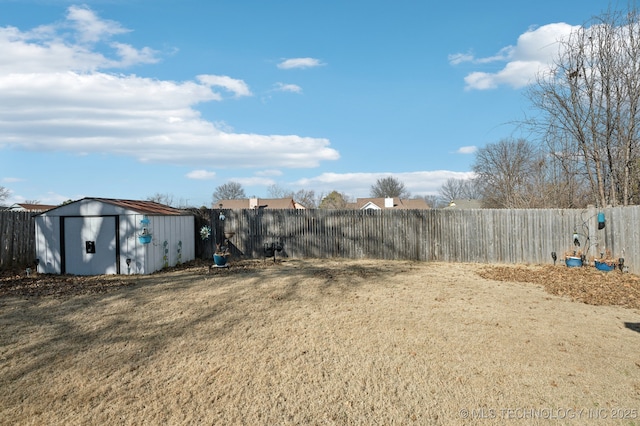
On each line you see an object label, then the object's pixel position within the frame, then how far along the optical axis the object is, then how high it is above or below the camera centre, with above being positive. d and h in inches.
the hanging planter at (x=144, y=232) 384.5 -13.5
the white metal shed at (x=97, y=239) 392.8 -19.7
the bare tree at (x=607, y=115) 422.6 +115.4
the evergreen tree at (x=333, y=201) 1776.6 +68.7
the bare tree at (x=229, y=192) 2232.2 +153.5
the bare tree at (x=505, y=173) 962.1 +114.4
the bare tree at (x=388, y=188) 2216.9 +152.8
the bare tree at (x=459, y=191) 1981.4 +115.2
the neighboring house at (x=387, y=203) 1666.6 +52.1
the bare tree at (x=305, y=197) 2076.8 +105.2
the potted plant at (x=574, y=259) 411.5 -56.1
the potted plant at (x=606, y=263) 371.9 -56.0
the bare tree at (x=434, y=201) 2208.9 +74.0
